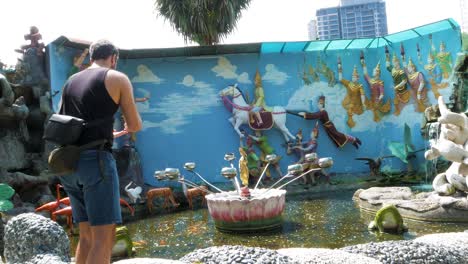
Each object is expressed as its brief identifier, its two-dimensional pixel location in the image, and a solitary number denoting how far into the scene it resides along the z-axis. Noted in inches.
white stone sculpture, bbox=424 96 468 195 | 269.1
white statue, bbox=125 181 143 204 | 363.3
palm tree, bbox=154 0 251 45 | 502.6
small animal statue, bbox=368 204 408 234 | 233.6
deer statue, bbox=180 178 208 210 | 377.1
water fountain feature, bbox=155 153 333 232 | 252.7
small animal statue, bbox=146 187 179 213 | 369.4
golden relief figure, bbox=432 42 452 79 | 443.8
